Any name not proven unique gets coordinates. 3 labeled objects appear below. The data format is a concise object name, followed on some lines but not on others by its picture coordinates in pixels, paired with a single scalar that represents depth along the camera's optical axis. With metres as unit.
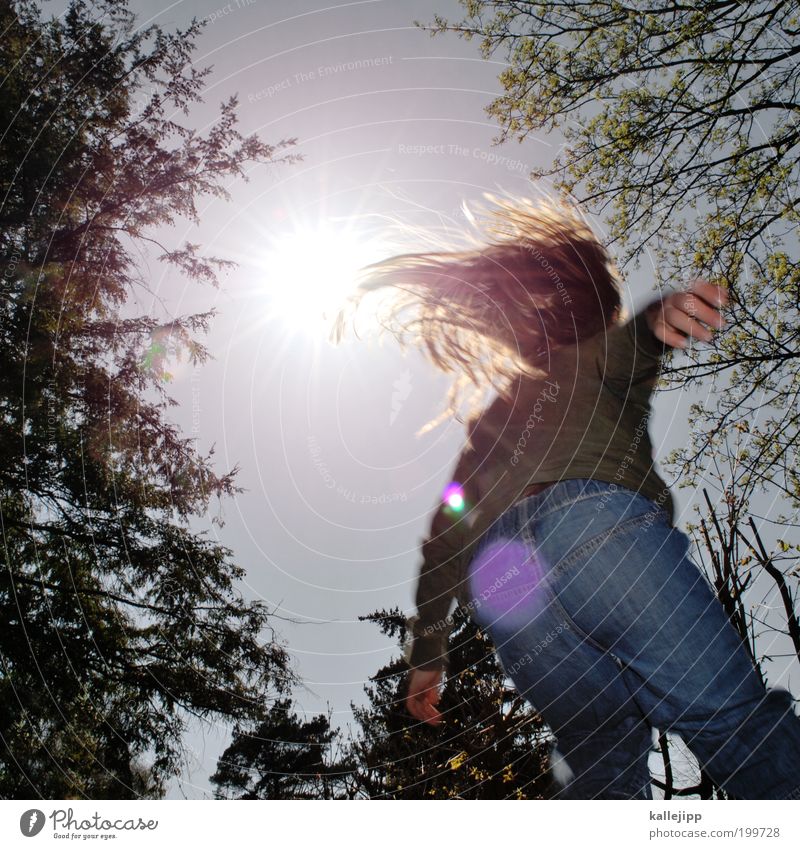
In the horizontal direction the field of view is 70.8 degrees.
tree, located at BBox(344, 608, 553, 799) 3.39
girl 1.09
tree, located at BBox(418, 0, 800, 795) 3.15
